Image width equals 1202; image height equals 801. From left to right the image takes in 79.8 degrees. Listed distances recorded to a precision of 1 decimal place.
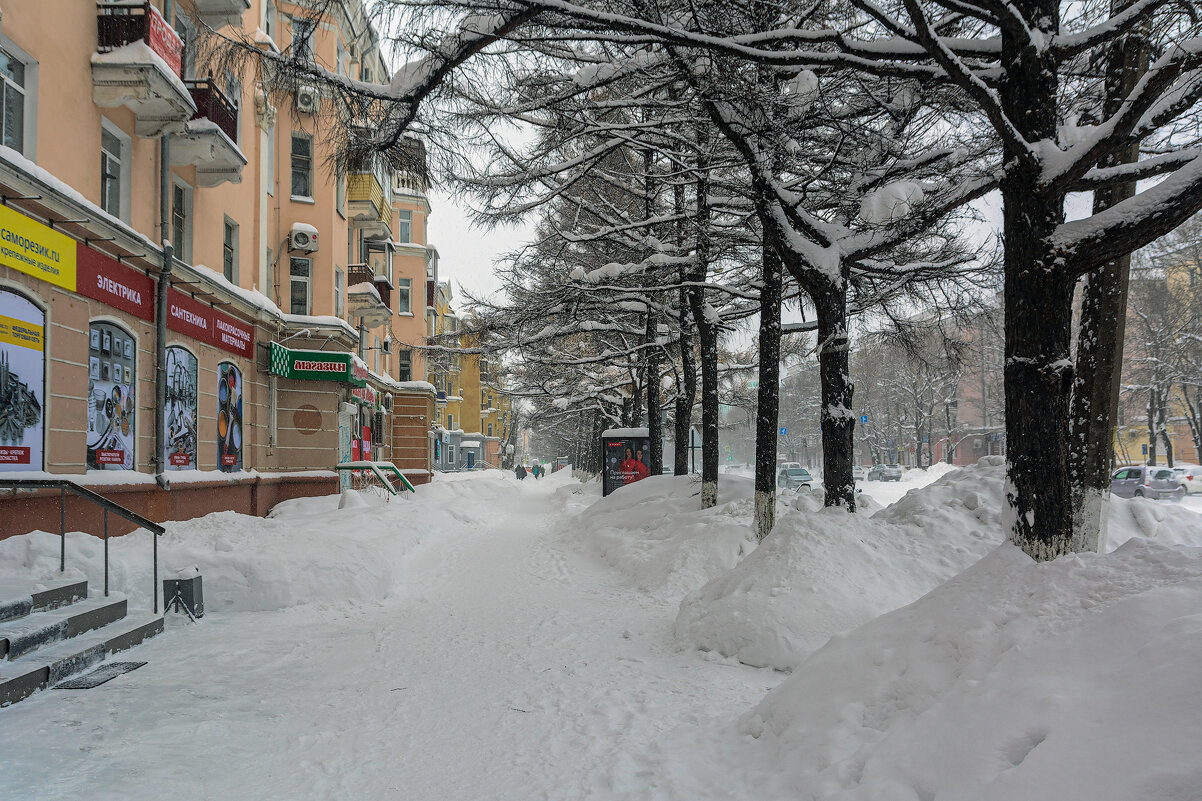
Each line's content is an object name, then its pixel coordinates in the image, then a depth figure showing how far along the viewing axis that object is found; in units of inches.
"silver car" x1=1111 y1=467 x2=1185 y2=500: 1033.6
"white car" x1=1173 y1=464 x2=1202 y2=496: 1072.0
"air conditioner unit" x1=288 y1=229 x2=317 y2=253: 762.2
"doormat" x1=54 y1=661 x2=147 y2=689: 201.9
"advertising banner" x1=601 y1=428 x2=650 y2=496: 868.0
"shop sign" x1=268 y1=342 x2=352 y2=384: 722.1
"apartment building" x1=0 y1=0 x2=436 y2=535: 357.1
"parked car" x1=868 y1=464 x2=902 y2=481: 1871.3
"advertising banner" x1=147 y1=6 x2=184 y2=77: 435.8
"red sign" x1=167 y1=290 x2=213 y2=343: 512.4
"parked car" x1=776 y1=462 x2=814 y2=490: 1478.8
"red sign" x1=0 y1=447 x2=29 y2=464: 342.6
